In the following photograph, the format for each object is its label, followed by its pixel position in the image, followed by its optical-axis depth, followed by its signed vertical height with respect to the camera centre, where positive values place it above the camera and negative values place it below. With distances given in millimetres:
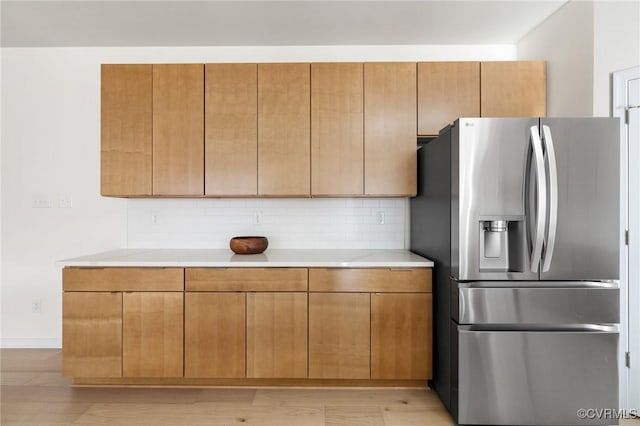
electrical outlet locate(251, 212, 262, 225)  3342 -82
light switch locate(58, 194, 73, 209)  3412 +92
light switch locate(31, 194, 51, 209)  3416 +83
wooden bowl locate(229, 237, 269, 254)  2992 -270
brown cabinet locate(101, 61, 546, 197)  2920 +658
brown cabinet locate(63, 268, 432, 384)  2562 -777
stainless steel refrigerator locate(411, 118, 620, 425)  2070 -343
